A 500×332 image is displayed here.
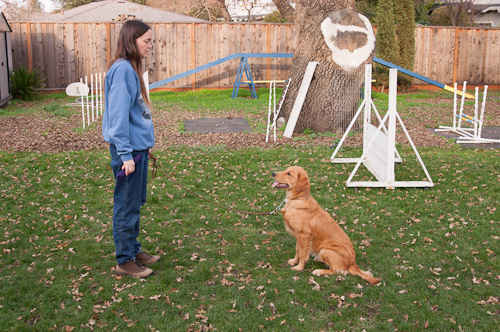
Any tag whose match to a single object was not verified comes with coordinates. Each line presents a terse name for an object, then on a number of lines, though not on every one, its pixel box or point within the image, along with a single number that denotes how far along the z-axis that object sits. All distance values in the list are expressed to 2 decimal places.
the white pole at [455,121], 9.91
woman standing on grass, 3.60
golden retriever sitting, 3.98
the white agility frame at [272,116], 8.83
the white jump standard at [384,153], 6.21
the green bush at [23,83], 13.76
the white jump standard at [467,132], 9.02
